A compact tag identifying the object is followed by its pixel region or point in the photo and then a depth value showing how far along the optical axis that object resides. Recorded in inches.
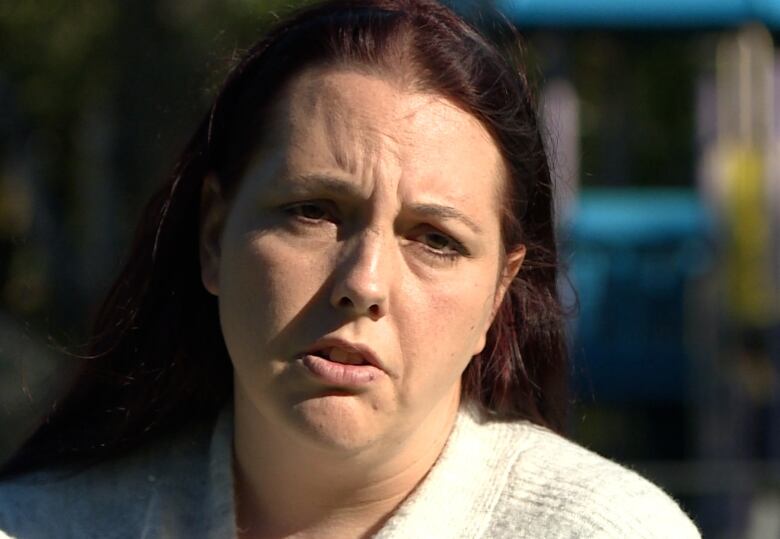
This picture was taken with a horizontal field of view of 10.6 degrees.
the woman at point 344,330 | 77.2
